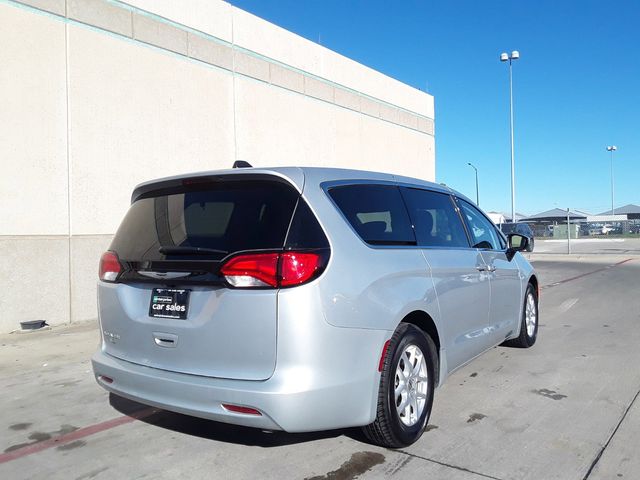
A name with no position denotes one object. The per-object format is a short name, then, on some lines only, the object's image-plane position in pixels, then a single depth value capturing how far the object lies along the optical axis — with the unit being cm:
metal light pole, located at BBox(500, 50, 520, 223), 2997
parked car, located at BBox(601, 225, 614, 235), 5714
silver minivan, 288
